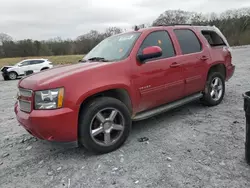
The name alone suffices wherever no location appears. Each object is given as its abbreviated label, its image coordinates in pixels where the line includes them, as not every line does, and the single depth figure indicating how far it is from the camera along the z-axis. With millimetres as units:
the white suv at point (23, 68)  17922
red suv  2924
